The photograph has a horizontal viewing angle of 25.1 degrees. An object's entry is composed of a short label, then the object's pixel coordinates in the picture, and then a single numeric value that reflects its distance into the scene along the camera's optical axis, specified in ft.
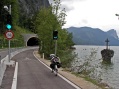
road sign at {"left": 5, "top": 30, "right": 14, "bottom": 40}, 76.48
